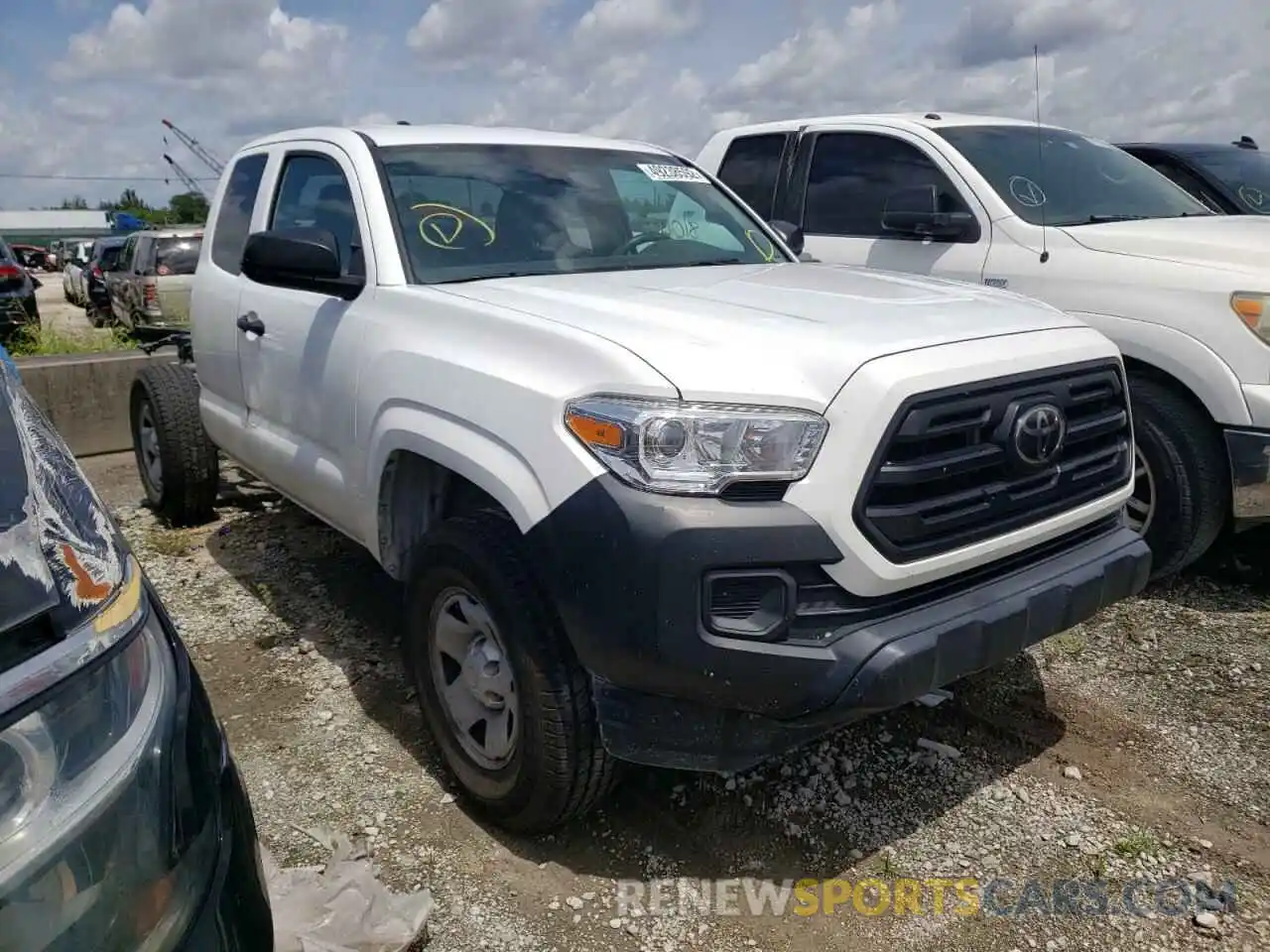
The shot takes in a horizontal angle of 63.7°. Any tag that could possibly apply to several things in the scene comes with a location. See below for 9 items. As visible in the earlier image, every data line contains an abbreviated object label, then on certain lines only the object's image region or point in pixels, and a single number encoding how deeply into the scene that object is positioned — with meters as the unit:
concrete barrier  6.68
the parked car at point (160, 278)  12.33
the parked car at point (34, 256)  44.80
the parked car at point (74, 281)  21.60
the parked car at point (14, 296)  9.88
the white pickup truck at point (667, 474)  2.21
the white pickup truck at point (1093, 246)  3.90
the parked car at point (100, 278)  16.45
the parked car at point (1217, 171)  6.36
